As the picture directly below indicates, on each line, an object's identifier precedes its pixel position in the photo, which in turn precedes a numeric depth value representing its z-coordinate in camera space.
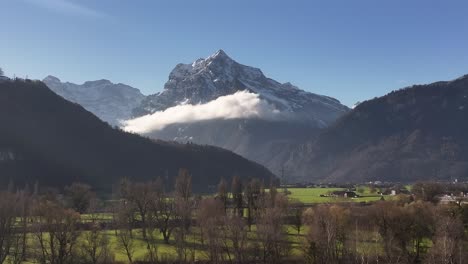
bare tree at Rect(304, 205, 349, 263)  96.88
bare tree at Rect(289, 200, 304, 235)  137.00
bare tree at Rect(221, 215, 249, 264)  102.18
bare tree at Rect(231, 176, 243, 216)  150.62
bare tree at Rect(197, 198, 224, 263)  102.53
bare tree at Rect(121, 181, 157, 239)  130.25
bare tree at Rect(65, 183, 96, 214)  171.62
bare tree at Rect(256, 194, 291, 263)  103.44
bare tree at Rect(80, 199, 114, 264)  100.06
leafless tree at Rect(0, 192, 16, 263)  97.00
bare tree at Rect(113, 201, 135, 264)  110.38
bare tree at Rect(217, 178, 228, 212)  152.62
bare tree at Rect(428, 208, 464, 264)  92.01
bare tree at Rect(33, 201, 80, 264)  97.44
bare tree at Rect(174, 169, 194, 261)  104.50
